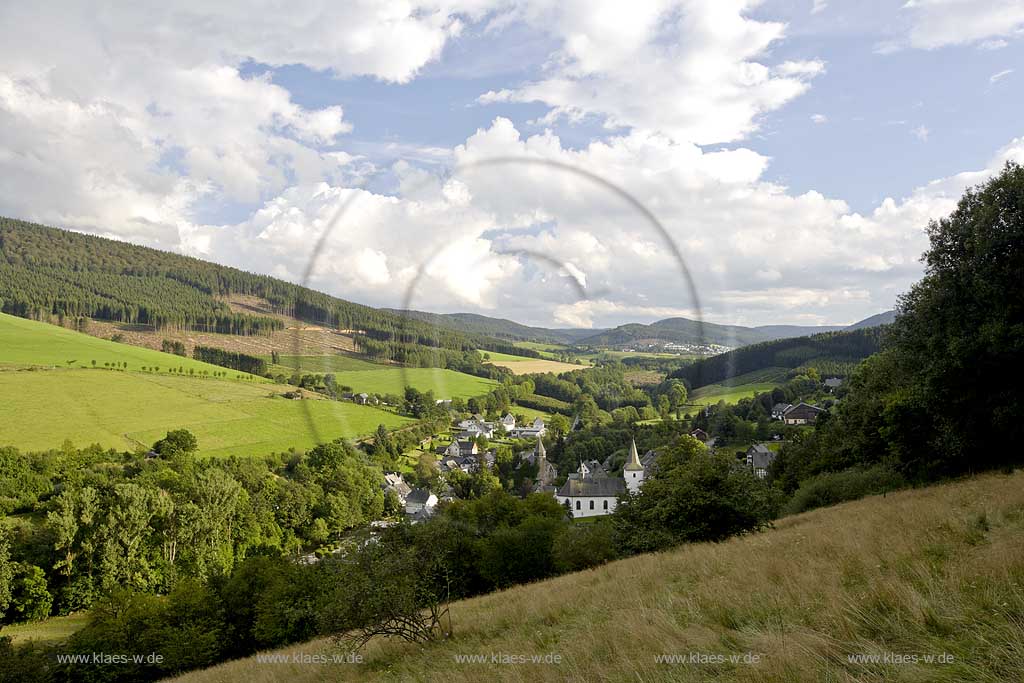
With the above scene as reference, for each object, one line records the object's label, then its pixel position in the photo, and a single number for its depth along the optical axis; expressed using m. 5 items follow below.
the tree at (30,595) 47.94
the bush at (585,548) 25.25
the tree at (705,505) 20.16
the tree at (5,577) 46.16
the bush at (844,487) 26.73
